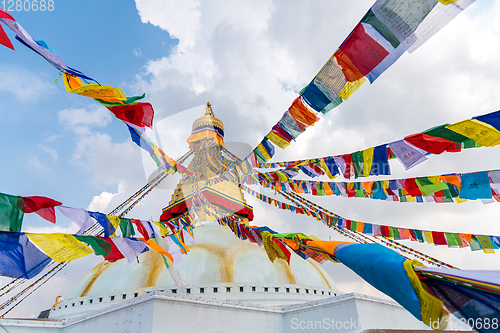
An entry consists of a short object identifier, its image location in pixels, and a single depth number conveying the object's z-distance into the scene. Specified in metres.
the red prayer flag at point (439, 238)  6.78
